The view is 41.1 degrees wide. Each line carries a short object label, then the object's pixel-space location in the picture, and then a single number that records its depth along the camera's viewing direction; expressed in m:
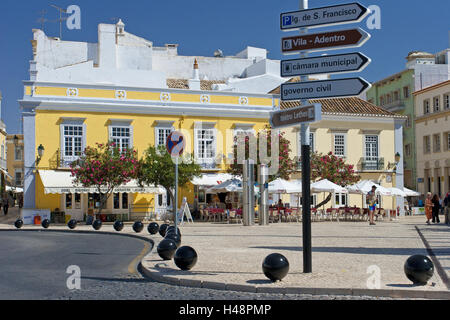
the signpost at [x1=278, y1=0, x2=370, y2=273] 9.12
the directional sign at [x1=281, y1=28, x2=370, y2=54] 9.08
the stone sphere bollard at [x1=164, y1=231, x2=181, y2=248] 14.02
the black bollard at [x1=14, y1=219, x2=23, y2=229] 27.02
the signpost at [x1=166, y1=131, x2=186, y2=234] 14.00
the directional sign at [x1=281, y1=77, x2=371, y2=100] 9.09
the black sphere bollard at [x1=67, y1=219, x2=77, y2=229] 25.66
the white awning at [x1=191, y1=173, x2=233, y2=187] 34.45
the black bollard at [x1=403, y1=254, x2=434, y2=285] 8.62
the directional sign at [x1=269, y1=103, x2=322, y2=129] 9.31
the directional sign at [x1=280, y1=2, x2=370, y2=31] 9.08
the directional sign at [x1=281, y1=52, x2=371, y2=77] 9.10
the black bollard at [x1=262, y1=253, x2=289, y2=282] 9.06
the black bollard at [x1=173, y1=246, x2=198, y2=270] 10.46
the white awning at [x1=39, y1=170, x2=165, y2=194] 30.53
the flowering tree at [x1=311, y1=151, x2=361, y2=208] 33.34
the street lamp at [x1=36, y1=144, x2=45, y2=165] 32.53
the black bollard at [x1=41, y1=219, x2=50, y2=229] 26.23
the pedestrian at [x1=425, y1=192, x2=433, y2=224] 28.82
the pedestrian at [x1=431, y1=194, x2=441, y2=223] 29.10
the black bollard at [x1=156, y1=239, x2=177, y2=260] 11.98
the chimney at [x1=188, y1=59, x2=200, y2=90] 38.72
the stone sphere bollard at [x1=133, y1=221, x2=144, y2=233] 22.00
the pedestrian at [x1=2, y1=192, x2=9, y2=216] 41.88
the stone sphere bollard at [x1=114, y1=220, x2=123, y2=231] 23.36
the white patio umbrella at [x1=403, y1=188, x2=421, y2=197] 33.23
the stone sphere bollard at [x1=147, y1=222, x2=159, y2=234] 20.25
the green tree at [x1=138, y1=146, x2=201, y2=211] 29.42
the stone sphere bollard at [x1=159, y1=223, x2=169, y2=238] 19.07
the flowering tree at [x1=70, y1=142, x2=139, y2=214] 29.38
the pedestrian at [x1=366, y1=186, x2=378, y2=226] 27.72
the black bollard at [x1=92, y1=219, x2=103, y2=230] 24.34
